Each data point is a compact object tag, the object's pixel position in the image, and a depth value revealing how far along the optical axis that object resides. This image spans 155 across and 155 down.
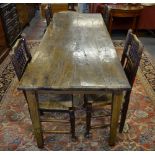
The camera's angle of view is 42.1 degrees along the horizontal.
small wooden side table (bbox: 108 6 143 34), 3.90
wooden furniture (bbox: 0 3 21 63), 3.43
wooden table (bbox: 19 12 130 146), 1.38
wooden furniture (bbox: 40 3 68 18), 5.13
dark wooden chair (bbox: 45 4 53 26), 2.86
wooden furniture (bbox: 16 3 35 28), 4.59
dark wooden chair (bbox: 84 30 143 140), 1.54
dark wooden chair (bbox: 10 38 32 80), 1.49
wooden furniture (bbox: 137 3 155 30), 4.06
